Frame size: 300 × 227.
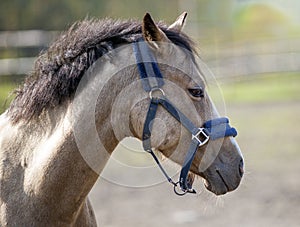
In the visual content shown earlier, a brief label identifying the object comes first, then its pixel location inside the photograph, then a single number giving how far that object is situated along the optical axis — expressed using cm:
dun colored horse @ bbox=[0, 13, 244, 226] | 627
